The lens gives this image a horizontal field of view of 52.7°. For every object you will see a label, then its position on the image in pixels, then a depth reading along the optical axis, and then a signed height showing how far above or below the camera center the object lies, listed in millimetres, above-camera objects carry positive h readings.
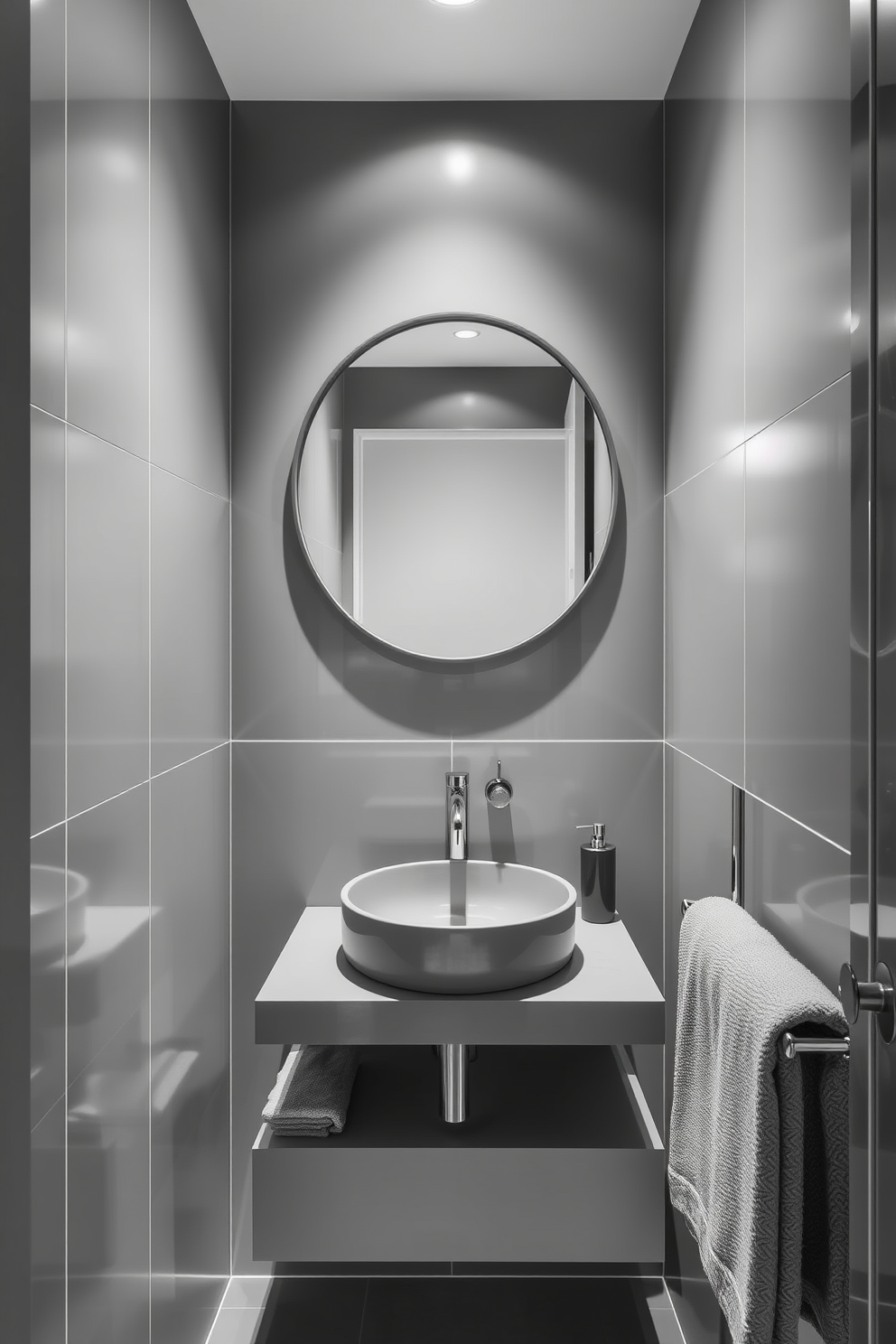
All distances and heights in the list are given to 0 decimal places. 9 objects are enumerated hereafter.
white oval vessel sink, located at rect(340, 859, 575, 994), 1462 -454
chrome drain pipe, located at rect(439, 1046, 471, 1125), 1603 -730
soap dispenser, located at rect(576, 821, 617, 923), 1836 -419
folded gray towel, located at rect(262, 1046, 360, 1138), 1543 -748
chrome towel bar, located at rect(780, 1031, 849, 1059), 941 -388
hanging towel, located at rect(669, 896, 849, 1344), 970 -549
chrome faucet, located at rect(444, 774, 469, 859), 1876 -300
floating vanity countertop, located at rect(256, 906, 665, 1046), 1482 -565
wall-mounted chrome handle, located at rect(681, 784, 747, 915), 1394 -259
